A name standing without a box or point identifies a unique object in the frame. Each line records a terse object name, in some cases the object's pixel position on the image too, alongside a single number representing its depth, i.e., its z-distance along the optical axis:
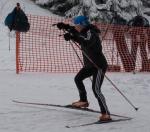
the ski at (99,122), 12.19
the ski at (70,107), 13.27
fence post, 20.13
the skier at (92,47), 12.31
